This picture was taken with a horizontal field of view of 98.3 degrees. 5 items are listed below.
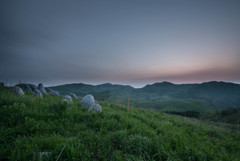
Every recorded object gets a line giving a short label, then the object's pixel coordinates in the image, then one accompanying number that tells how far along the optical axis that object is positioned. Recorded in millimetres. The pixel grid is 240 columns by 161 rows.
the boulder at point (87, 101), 6787
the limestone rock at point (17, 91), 6604
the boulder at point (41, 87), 11094
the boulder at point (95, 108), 5327
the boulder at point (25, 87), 9103
